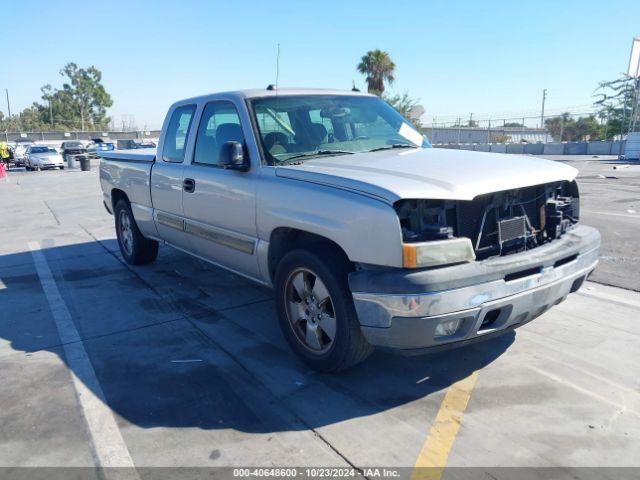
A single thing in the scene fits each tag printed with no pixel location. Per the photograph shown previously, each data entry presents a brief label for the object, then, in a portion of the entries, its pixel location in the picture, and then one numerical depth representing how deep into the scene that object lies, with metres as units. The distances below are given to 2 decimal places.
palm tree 38.06
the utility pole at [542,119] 38.08
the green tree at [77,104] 88.94
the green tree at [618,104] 40.25
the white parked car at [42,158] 30.83
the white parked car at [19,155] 35.47
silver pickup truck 3.01
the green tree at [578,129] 52.72
